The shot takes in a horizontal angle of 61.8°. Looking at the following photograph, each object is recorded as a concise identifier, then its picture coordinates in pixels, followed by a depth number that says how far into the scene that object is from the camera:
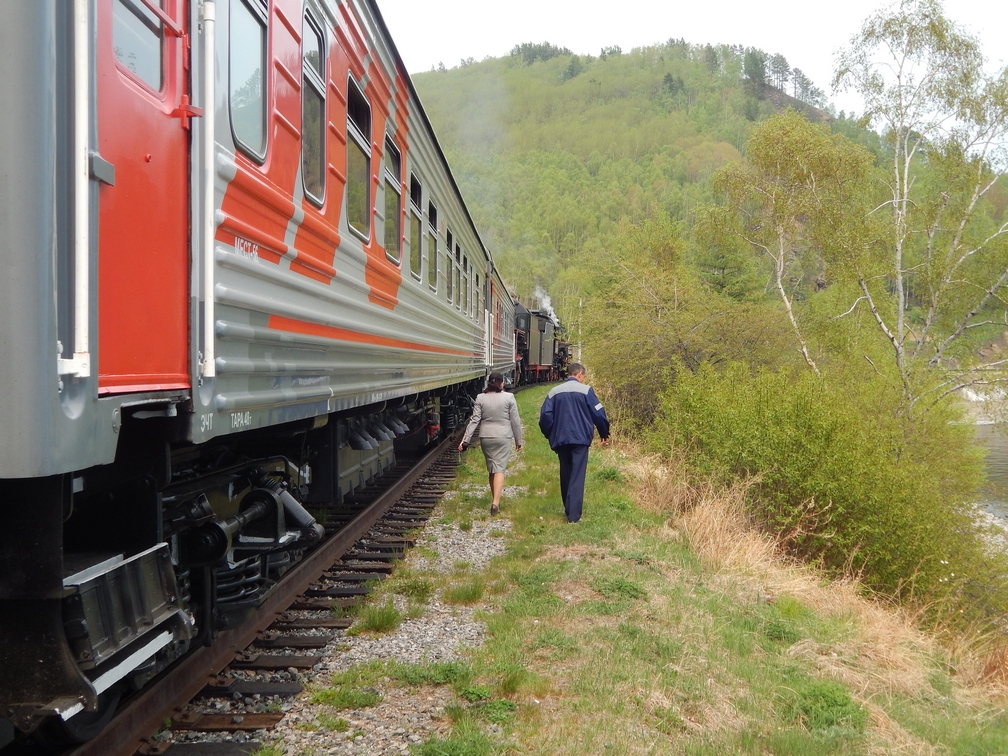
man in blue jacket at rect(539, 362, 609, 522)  8.03
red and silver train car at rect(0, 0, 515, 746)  2.02
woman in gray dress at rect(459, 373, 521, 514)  8.58
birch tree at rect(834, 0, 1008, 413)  19.16
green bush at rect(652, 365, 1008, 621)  10.66
